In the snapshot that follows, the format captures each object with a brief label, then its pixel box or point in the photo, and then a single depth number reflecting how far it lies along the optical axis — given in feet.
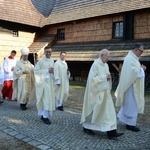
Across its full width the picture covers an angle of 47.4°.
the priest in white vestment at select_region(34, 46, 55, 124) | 14.20
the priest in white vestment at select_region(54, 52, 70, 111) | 18.68
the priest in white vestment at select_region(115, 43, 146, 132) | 12.95
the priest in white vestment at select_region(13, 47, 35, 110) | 17.95
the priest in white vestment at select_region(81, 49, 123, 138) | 11.55
